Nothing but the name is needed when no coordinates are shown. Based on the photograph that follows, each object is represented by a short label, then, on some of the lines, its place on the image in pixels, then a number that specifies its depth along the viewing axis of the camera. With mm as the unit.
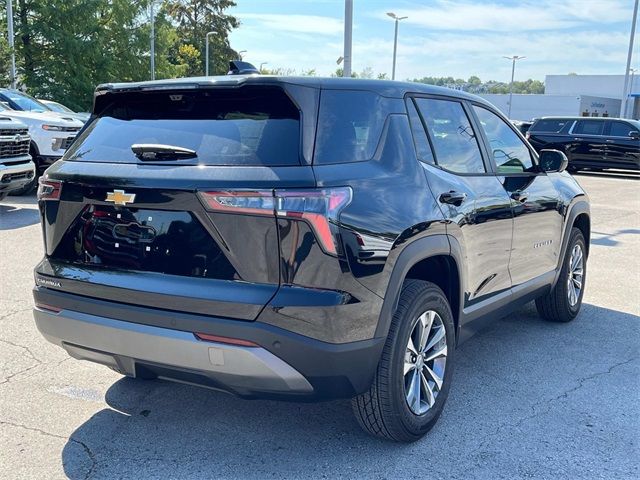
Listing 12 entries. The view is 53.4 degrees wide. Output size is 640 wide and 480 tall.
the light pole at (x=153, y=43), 31531
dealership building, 66625
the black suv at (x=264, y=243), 2650
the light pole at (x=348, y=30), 13508
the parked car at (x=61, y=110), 13885
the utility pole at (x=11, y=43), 24438
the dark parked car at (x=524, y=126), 23961
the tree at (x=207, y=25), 63438
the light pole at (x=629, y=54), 36566
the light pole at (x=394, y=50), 39262
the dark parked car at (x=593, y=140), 19625
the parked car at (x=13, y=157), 9234
